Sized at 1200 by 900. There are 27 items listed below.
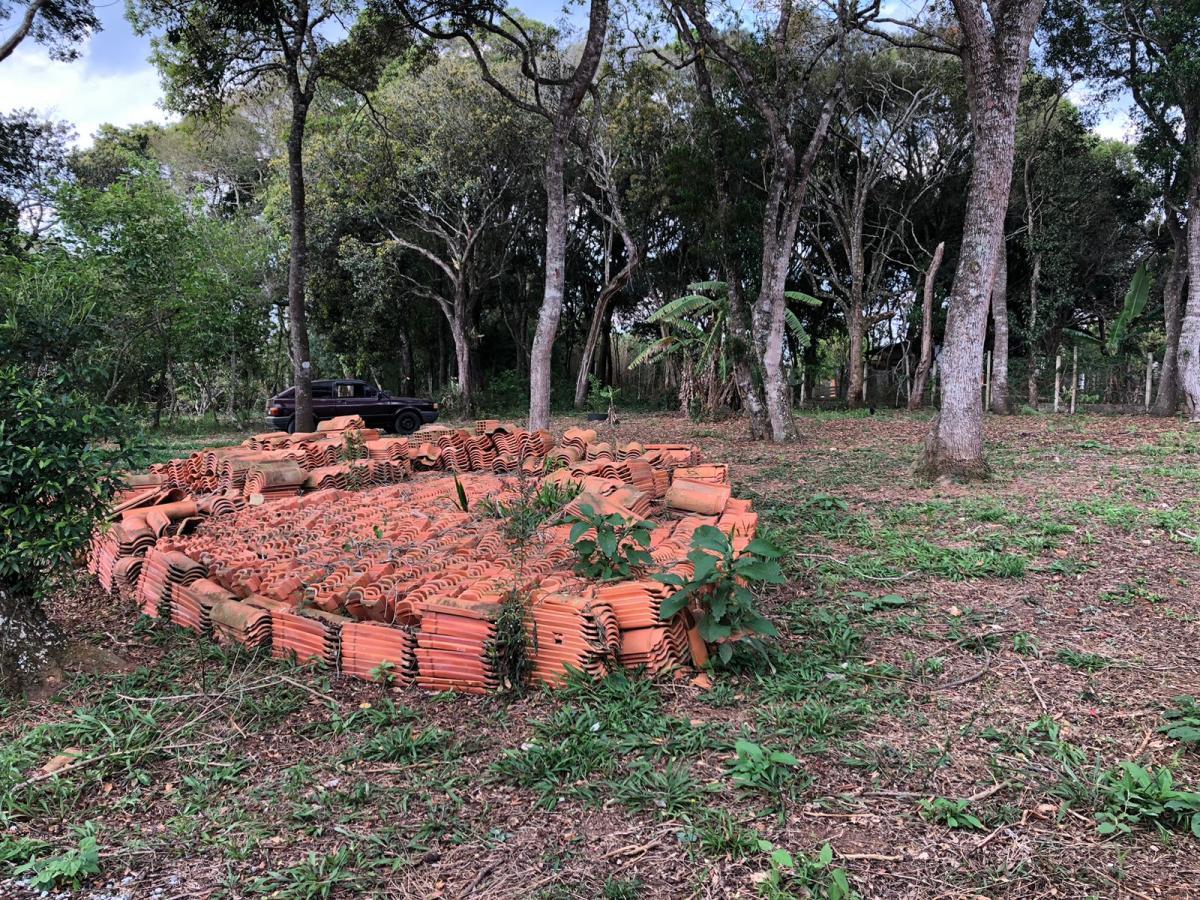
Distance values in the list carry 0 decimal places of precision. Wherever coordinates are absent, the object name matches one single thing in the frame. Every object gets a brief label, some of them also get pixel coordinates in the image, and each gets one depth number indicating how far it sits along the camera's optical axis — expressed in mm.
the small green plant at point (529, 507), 4297
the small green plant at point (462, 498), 4934
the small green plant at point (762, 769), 2197
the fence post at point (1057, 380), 15016
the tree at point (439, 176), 16203
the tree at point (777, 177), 9586
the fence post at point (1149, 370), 15501
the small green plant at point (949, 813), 2047
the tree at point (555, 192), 8977
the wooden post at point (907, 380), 19622
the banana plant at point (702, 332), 14898
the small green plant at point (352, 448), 6730
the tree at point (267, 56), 10773
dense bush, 2842
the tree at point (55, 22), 10742
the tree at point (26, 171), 14938
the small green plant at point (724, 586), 2877
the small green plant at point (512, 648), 2902
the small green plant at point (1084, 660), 3016
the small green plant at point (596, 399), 21297
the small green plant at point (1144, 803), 2008
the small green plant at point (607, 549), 3346
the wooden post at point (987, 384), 16047
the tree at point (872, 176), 16672
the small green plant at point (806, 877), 1766
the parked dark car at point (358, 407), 15138
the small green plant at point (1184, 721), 2396
